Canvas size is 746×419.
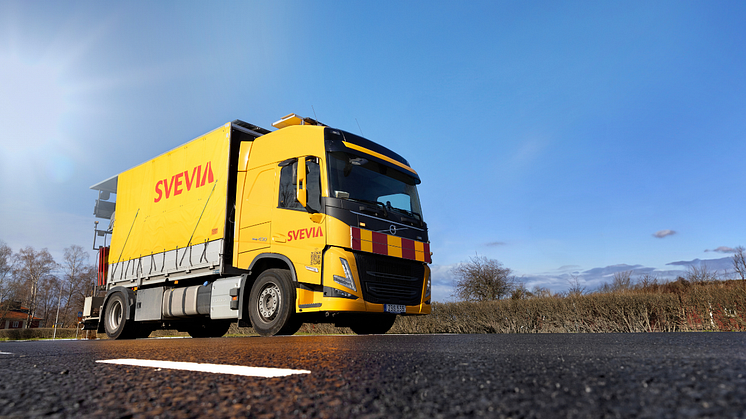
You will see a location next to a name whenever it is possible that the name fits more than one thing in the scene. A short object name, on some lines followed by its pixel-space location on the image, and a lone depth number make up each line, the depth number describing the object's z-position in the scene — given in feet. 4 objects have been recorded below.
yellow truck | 24.39
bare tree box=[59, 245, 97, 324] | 172.65
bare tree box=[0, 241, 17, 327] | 164.14
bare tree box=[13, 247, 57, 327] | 169.99
